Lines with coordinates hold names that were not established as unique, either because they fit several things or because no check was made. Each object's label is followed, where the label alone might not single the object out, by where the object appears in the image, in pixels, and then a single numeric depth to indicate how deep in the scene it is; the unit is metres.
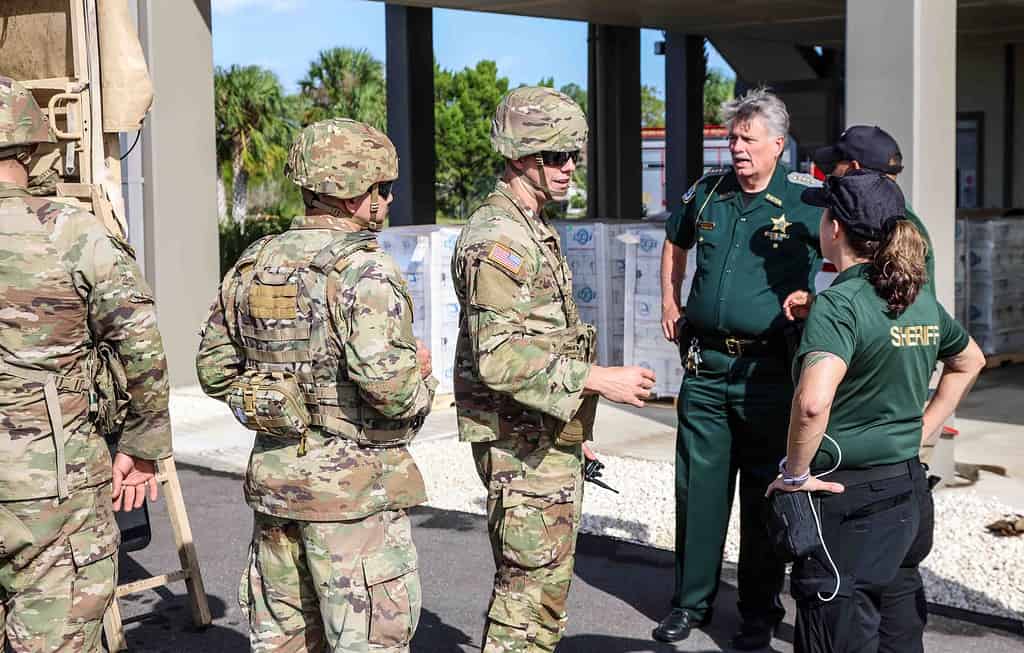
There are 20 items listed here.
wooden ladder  4.92
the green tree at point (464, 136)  63.09
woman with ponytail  3.26
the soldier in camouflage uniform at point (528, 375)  3.52
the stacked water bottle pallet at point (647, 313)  9.81
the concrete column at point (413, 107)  15.42
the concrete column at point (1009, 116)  17.81
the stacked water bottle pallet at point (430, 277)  9.65
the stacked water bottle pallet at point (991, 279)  11.29
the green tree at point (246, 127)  39.84
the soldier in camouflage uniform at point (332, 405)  3.25
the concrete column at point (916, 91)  6.78
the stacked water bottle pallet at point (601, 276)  10.30
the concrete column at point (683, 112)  18.59
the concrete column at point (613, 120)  17.73
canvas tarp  4.57
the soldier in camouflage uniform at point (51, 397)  3.28
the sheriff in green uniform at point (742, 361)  4.64
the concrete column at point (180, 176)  10.81
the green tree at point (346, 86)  54.53
